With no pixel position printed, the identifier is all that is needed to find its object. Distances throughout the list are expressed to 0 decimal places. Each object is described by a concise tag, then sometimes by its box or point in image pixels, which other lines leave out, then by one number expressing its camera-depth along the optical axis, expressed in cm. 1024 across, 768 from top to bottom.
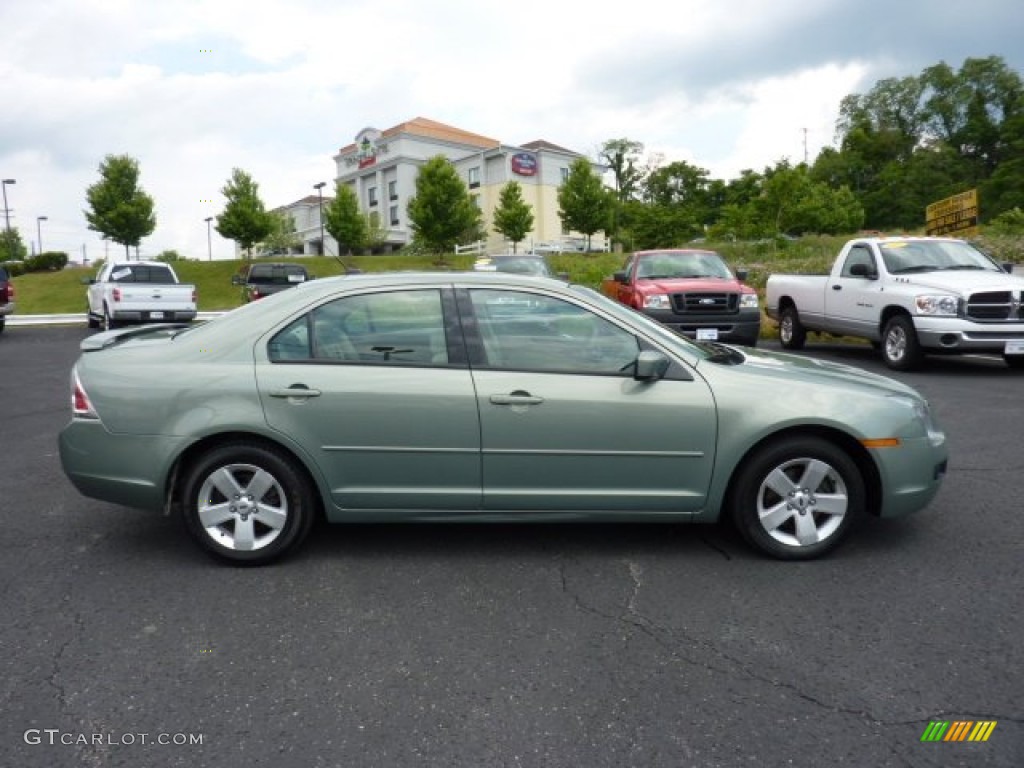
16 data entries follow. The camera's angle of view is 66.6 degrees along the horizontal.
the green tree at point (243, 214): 4425
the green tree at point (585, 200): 5081
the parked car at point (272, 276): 2068
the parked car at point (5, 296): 1898
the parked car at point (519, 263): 1563
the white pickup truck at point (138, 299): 1772
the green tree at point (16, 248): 7802
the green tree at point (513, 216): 5238
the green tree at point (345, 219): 5122
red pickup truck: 1177
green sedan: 388
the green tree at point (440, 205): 4559
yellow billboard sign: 1825
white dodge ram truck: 1002
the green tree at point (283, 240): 6162
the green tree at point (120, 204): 4028
